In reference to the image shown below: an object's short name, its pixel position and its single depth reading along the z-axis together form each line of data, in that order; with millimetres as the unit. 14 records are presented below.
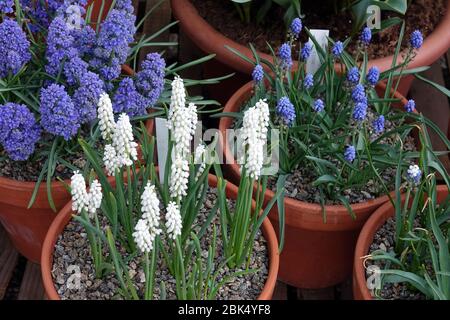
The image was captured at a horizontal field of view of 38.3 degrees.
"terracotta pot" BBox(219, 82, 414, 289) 1633
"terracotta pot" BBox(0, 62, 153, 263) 1646
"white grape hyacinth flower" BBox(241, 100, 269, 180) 1171
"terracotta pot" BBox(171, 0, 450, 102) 1977
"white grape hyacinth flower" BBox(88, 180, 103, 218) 1197
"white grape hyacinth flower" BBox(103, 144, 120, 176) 1254
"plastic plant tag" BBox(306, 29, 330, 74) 1793
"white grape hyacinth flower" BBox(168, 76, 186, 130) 1183
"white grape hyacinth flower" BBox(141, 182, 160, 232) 1103
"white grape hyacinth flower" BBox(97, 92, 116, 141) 1241
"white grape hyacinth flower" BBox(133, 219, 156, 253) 1122
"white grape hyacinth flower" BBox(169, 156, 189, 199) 1167
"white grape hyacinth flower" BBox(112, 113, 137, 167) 1177
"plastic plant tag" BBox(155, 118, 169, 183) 1486
